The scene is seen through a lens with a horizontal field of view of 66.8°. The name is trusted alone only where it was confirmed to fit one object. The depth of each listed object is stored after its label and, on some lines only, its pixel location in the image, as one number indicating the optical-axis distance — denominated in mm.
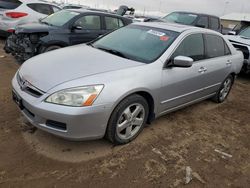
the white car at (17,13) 6123
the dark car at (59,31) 4332
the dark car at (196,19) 7508
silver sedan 2085
